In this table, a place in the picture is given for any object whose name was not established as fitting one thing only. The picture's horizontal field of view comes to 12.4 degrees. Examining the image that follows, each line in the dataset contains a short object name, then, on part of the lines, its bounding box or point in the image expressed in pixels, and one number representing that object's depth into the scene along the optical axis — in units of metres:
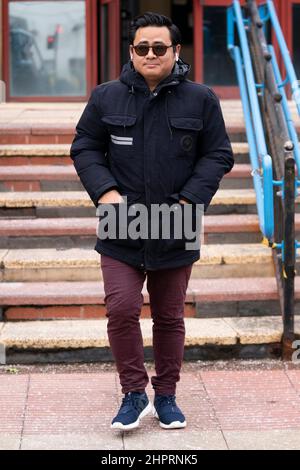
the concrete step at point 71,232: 9.75
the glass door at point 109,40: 17.10
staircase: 8.78
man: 6.20
